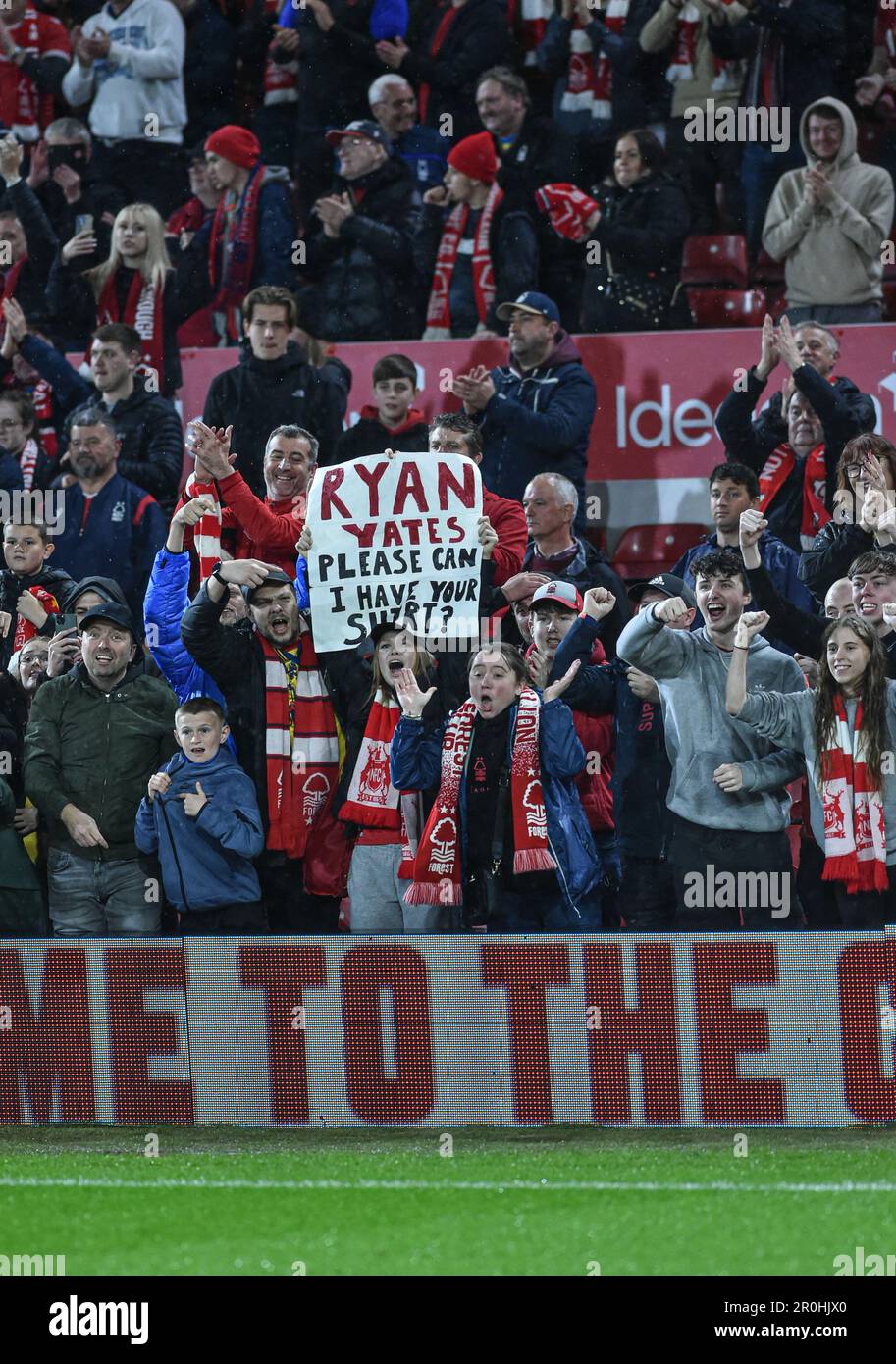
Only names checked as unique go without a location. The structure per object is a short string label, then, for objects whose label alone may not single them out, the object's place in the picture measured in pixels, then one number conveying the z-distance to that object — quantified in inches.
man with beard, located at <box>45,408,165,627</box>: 395.5
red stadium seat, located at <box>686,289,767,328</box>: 443.2
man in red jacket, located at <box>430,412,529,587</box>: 357.4
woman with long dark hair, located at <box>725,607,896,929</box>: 306.2
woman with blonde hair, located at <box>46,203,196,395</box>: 441.1
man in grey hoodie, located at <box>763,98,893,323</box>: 423.2
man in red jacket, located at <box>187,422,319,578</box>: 345.7
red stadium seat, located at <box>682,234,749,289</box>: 456.4
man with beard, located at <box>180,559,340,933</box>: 330.0
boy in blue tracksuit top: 320.8
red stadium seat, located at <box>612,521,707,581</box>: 417.1
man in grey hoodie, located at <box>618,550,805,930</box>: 316.8
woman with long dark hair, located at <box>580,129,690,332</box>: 429.1
